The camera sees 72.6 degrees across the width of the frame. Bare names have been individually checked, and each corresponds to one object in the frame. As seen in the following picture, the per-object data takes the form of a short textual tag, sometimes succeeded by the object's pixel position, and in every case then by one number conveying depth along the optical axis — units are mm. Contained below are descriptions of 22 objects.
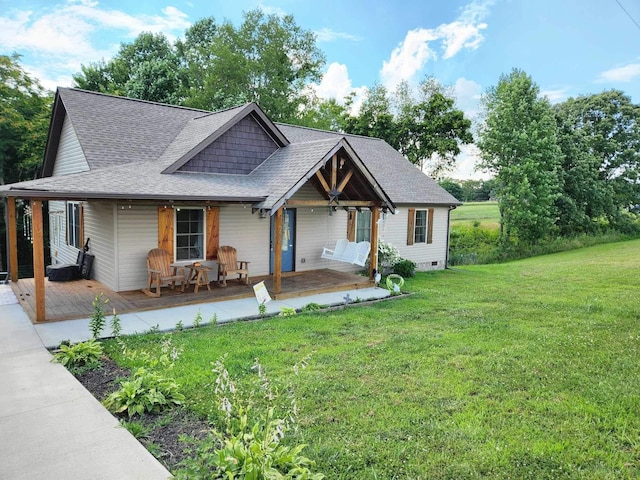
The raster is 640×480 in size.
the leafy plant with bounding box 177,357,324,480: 3113
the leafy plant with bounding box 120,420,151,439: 3985
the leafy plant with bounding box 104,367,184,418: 4414
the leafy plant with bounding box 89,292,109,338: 6430
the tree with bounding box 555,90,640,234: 25266
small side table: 9719
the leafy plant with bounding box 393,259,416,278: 13508
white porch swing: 11445
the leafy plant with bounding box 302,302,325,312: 8743
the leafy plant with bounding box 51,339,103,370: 5602
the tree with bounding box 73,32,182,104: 24891
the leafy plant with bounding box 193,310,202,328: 7461
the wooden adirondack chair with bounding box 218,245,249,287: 10343
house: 9180
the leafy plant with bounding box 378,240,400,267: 13375
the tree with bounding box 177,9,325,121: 28594
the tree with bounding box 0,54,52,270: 18828
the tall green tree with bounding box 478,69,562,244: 21594
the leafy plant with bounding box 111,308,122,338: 6602
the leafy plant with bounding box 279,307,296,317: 8375
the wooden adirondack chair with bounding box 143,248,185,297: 9336
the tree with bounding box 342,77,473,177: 28688
